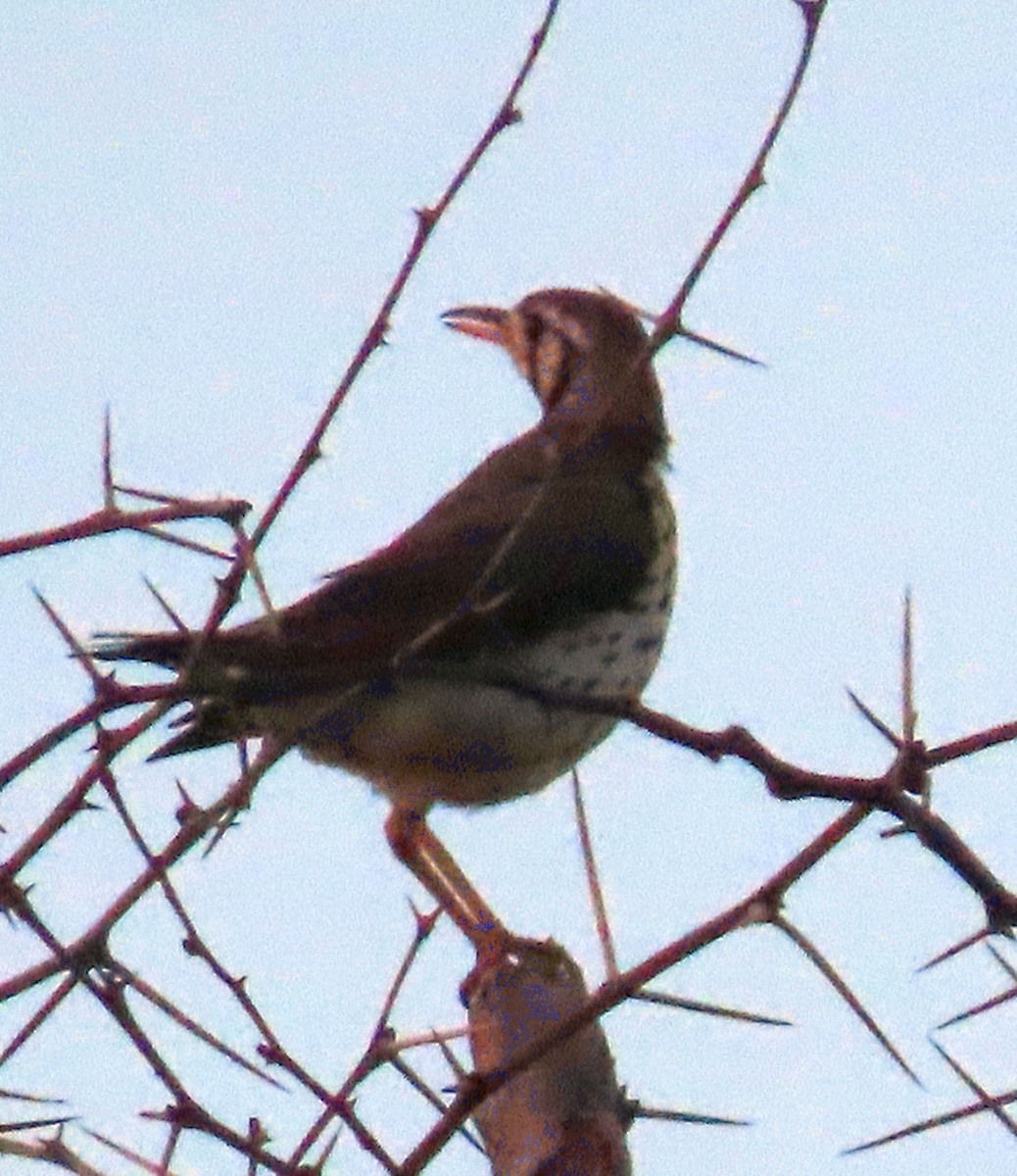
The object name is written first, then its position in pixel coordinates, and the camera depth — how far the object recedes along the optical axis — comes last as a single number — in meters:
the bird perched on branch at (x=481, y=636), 7.92
